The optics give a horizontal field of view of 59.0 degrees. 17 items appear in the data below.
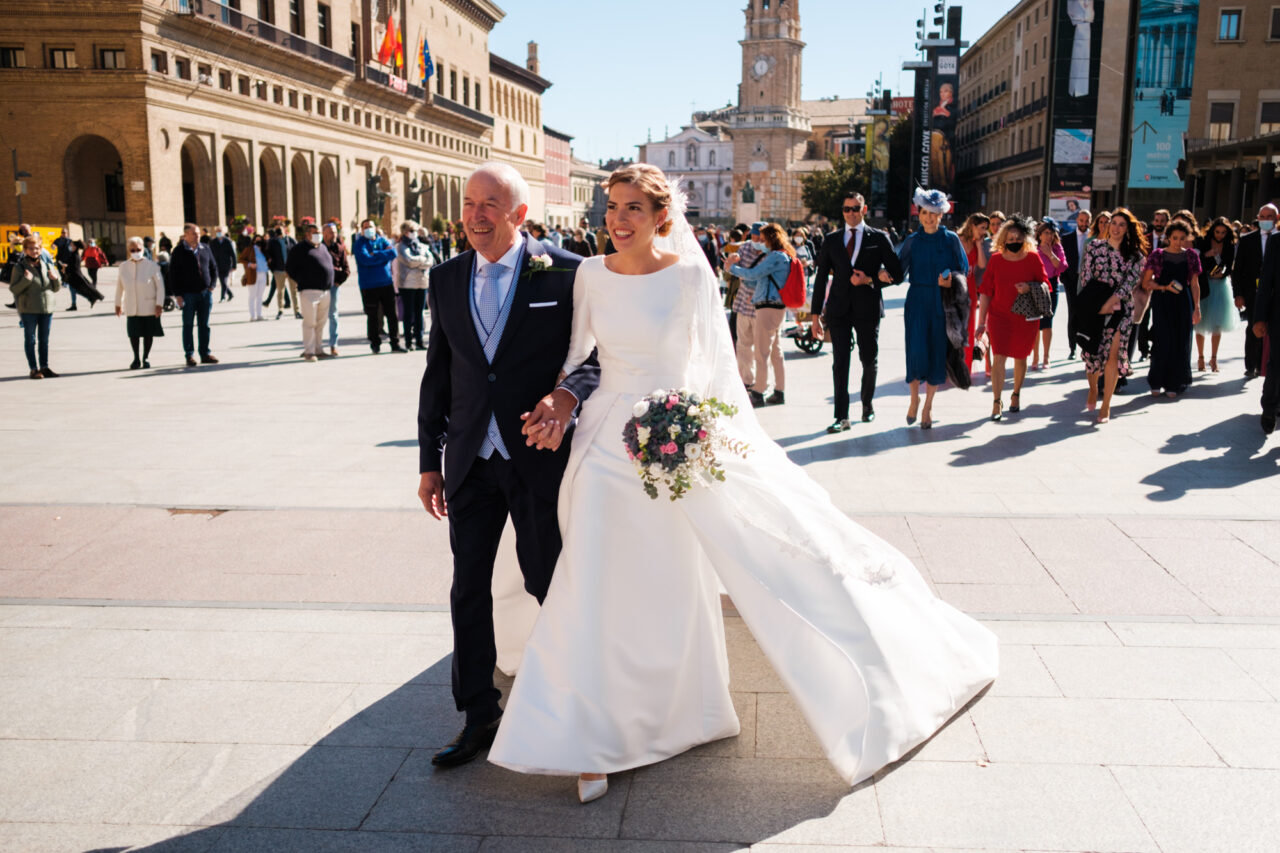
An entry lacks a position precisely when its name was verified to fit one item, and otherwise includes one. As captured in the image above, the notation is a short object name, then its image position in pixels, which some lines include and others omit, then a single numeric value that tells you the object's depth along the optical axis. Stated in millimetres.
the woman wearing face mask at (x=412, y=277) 15734
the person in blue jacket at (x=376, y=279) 15648
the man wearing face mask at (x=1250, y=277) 12617
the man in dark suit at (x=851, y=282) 9727
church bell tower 133000
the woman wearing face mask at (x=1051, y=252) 12930
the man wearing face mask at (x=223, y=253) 24375
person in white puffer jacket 13828
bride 3471
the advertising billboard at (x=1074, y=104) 51188
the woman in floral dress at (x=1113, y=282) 10273
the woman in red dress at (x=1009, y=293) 10406
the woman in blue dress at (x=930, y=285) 9742
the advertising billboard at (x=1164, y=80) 48594
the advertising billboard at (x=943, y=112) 64875
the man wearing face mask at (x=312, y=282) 15031
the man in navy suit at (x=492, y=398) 3658
